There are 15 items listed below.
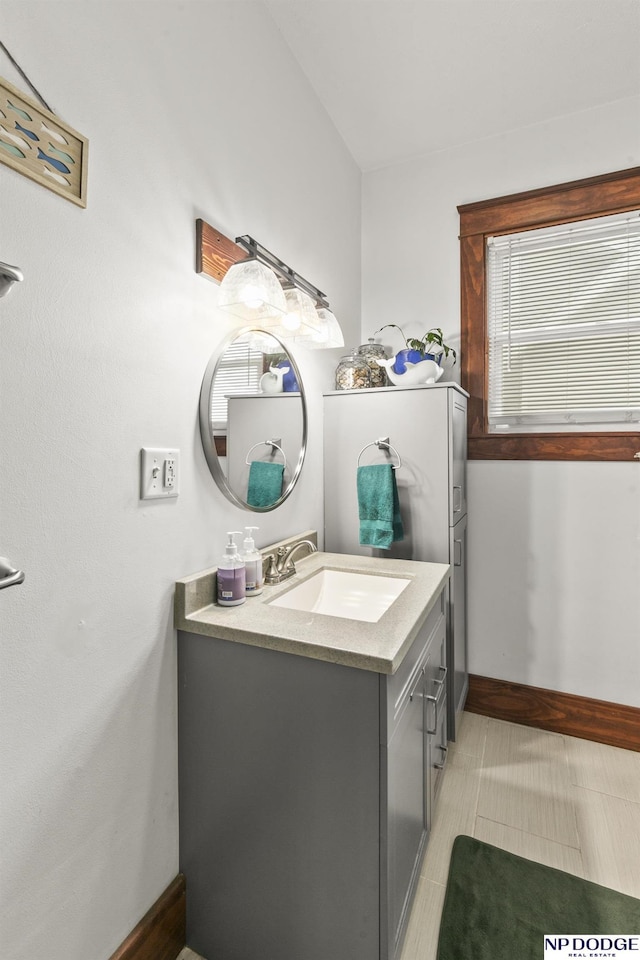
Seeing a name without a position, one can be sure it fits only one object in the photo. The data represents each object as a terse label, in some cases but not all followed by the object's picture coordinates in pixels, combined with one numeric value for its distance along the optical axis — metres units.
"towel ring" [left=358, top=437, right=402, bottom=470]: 1.99
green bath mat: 1.23
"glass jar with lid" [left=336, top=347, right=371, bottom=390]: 2.13
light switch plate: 1.11
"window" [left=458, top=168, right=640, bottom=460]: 2.09
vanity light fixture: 1.30
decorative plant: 2.18
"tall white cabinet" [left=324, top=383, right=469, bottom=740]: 1.92
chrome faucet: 1.53
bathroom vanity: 1.00
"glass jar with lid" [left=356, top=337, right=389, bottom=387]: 2.17
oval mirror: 1.34
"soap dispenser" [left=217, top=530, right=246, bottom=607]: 1.27
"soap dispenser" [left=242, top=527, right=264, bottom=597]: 1.37
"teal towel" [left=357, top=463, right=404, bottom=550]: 1.89
